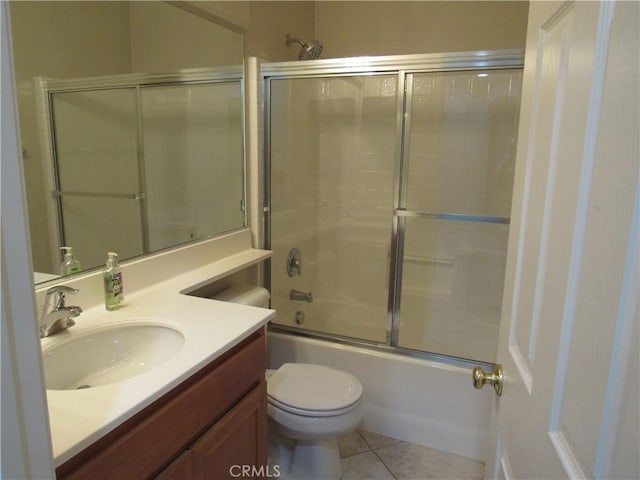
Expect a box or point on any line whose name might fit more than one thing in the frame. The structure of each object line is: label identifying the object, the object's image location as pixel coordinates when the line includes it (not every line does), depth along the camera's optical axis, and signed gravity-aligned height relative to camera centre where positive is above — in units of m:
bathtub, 2.06 -1.11
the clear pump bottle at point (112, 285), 1.42 -0.39
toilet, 1.71 -0.96
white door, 0.45 -0.10
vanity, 0.88 -0.54
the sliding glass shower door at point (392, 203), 2.51 -0.21
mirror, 1.37 +0.15
